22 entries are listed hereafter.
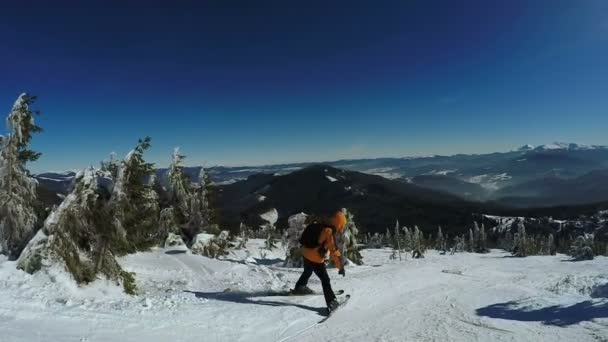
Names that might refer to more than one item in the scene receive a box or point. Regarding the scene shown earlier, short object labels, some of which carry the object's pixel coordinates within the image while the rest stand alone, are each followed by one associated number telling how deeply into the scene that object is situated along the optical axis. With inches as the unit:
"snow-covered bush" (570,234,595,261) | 2127.2
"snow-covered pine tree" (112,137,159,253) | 486.0
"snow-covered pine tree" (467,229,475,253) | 4266.5
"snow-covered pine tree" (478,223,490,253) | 4186.5
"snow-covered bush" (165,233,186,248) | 1018.9
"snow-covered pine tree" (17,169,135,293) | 408.8
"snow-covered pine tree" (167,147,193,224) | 1283.2
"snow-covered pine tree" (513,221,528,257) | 3061.3
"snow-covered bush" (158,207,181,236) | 1143.5
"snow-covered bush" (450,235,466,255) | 4262.6
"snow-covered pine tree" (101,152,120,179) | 523.3
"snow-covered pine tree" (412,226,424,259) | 2578.7
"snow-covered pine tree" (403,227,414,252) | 3080.5
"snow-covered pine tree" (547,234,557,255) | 4063.5
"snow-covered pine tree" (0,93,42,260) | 535.8
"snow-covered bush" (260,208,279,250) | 2060.5
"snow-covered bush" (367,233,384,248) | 4803.2
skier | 360.7
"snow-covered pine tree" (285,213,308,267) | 1156.5
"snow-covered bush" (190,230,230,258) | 1101.7
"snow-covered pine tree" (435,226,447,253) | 4542.3
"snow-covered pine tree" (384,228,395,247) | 4984.5
